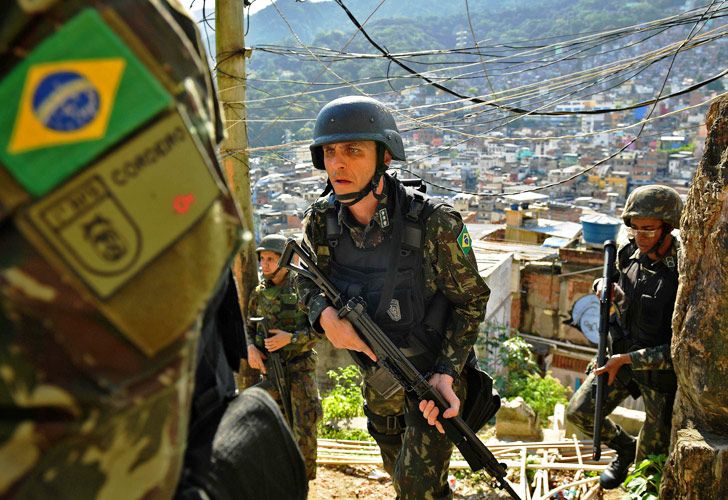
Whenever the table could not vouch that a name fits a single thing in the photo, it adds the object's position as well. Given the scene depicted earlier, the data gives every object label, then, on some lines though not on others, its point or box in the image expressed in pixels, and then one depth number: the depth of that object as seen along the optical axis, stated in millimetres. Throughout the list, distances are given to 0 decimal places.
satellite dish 12103
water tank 14914
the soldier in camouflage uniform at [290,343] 4965
